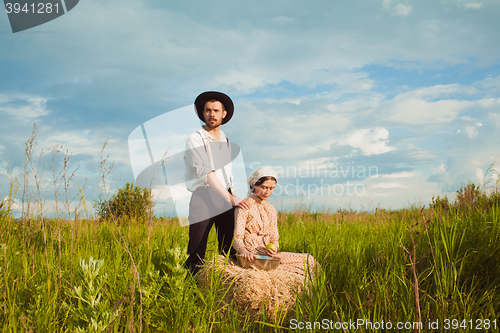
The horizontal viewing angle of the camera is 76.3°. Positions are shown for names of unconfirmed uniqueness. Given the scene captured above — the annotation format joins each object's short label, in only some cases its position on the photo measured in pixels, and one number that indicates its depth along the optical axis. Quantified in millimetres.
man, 3916
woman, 3807
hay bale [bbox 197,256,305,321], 3273
